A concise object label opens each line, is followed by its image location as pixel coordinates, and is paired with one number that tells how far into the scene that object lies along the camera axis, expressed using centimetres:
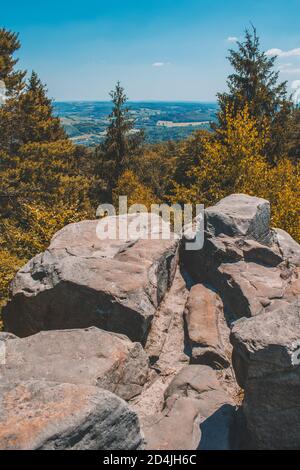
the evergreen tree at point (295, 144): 4686
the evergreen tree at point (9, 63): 3466
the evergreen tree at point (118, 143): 4828
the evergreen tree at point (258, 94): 3897
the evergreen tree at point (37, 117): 3269
